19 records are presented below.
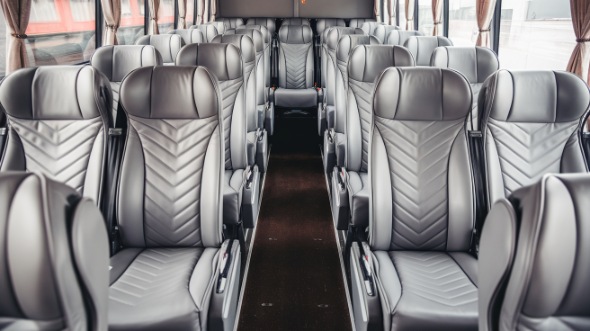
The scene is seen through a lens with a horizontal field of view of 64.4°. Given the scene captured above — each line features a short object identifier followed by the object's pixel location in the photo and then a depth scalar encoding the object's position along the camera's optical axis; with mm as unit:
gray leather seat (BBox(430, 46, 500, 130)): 3234
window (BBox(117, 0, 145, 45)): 5912
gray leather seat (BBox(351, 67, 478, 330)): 2092
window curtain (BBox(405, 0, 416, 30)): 7564
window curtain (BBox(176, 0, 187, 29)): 8000
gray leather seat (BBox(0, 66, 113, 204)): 2059
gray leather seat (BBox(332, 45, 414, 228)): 2957
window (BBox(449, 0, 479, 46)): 5180
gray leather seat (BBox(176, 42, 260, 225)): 2994
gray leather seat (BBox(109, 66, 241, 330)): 2080
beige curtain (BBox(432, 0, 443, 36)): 5863
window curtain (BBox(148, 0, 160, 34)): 6262
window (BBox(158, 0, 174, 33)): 7412
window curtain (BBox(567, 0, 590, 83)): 2703
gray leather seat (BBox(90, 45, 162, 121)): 3135
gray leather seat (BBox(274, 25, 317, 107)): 6121
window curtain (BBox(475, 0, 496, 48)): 4203
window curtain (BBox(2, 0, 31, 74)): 2961
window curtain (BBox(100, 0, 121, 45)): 4692
